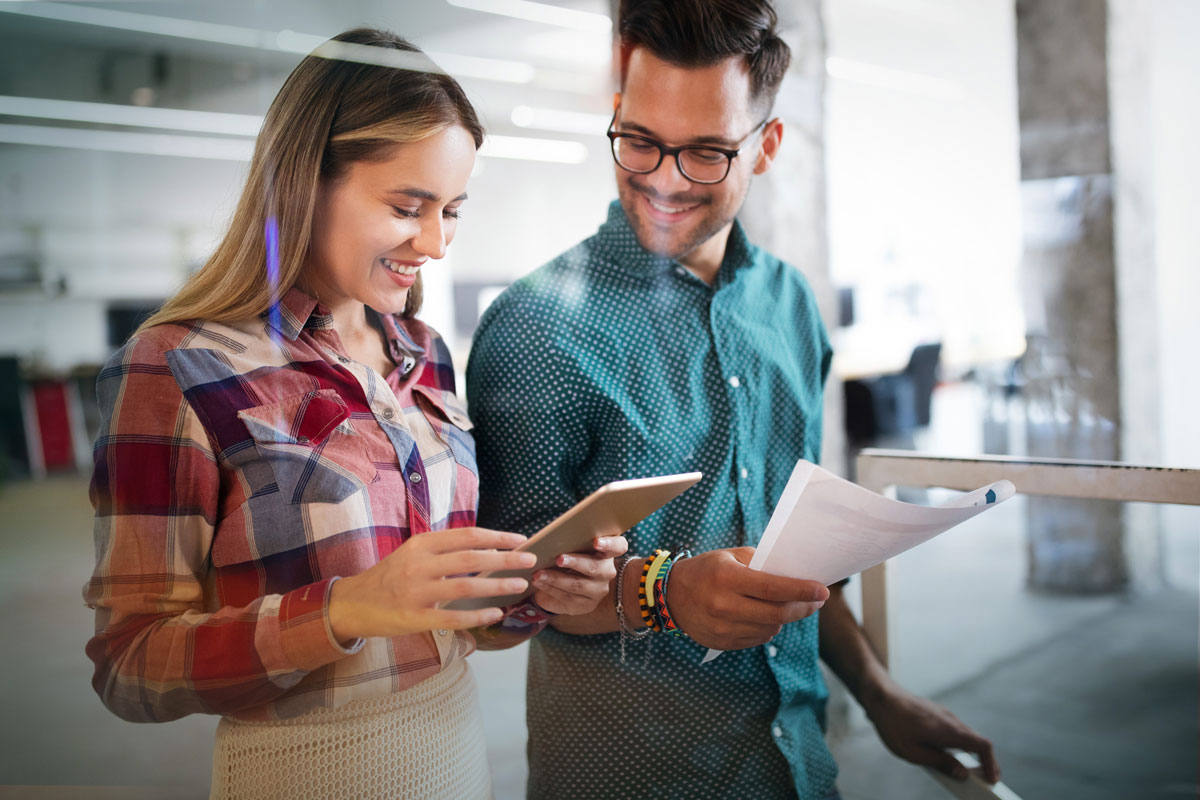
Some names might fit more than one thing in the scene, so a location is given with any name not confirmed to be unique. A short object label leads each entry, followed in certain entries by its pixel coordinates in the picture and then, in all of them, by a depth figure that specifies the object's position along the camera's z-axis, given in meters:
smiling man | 1.04
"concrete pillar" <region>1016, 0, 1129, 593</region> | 2.74
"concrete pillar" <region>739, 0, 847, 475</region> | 1.92
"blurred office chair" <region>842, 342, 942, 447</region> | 3.92
